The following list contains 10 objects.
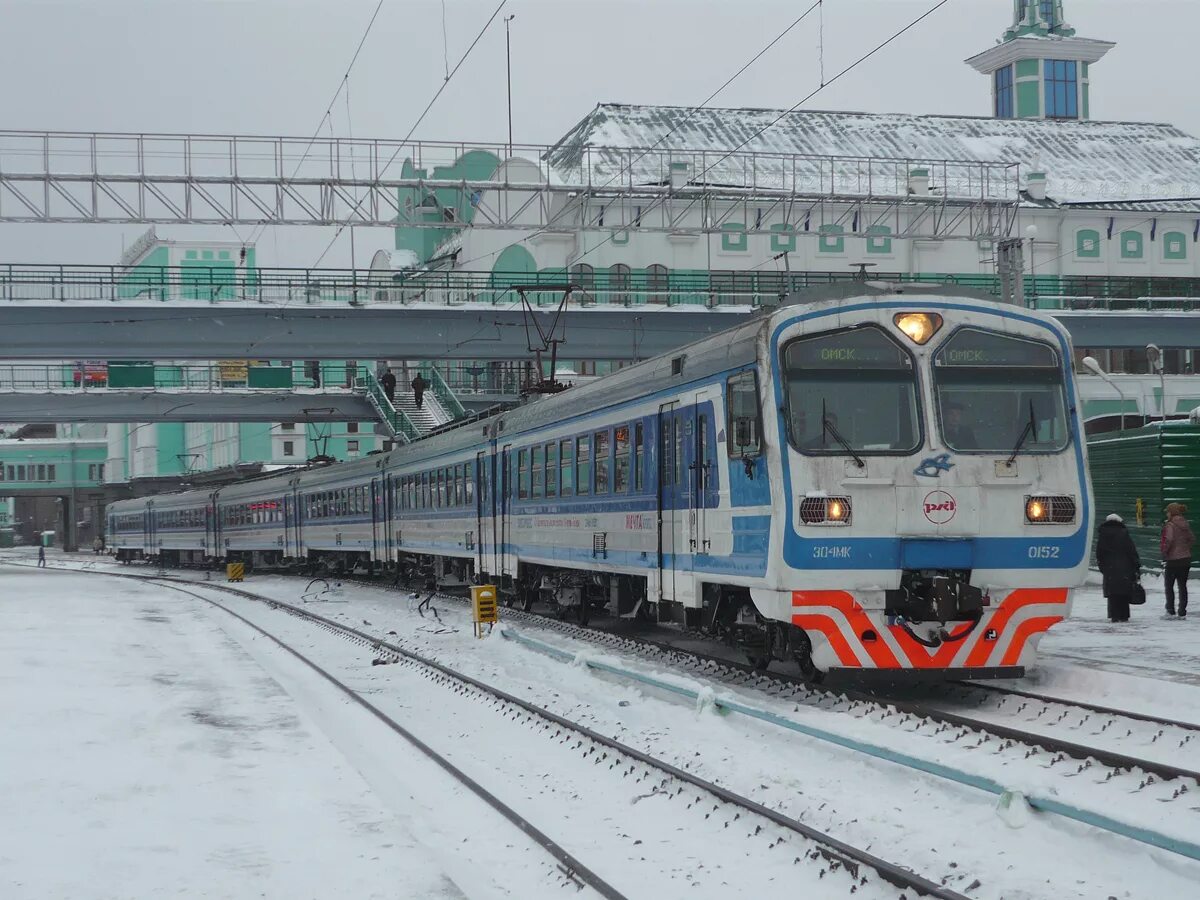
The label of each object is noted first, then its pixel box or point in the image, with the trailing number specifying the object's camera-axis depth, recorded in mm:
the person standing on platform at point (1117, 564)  17312
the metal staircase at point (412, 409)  49750
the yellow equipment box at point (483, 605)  20000
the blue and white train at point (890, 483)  11867
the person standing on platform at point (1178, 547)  18000
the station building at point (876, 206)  58031
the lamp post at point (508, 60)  33238
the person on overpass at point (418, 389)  47894
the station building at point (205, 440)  93625
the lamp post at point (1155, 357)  26969
